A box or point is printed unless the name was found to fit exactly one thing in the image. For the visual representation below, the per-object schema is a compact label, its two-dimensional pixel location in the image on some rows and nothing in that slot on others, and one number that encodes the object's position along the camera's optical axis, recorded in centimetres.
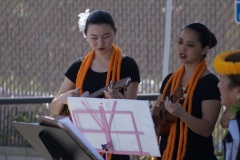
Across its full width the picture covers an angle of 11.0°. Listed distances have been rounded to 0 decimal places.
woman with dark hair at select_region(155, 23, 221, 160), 754
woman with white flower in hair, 803
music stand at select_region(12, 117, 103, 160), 624
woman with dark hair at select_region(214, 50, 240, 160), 587
